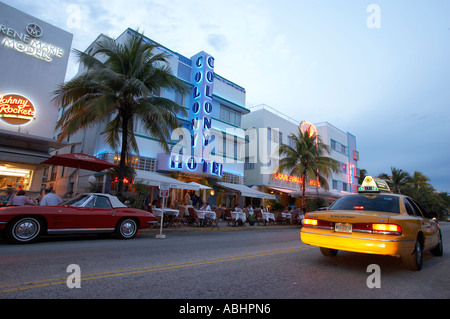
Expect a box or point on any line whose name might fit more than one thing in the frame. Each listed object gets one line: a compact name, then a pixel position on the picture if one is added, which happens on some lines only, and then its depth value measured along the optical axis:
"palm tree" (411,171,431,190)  52.72
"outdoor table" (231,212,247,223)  15.99
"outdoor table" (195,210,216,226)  14.15
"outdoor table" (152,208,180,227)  12.55
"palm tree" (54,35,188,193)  12.01
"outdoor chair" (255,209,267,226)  18.64
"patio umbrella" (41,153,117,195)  11.67
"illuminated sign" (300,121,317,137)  32.94
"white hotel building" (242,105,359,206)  27.61
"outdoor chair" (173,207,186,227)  13.50
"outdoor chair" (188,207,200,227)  13.94
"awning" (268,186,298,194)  26.92
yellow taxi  4.54
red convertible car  7.07
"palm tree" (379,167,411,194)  45.51
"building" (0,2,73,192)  15.87
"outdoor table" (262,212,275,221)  18.28
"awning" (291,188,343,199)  24.85
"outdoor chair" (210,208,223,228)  14.63
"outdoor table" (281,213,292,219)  20.19
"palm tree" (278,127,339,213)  23.75
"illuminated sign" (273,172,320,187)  28.35
